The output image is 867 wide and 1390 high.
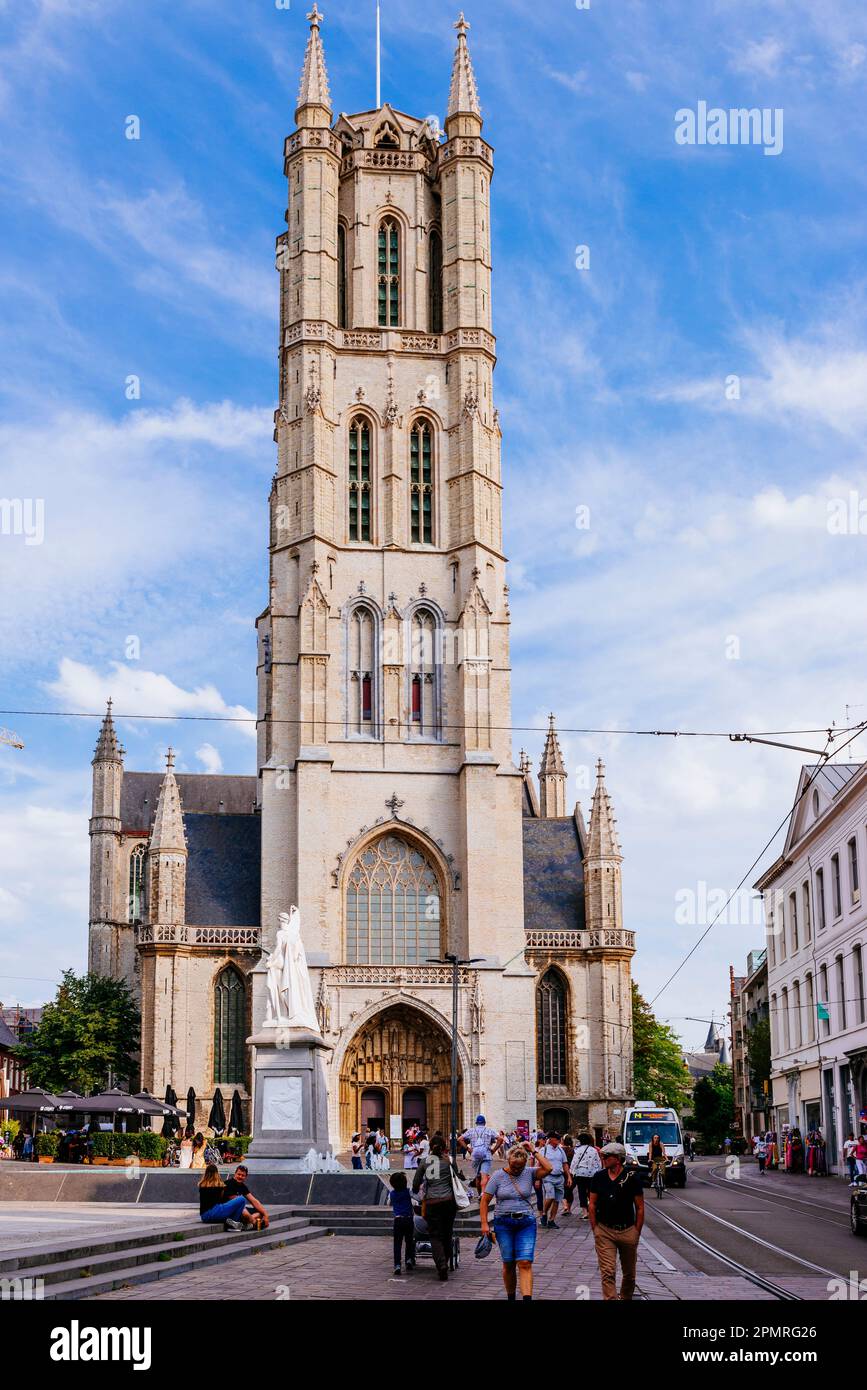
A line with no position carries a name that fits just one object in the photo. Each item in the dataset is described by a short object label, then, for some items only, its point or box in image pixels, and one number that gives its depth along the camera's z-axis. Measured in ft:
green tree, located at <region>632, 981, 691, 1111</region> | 244.83
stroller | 54.34
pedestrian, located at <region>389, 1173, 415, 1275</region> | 53.01
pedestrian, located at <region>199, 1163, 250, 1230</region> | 59.93
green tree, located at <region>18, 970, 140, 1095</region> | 203.00
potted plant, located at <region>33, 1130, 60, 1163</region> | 134.00
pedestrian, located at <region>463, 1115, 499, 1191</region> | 78.18
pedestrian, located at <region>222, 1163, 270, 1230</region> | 61.67
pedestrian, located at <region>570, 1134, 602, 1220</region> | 70.38
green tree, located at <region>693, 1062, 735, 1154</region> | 276.00
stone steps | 41.47
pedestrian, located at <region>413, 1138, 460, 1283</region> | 50.49
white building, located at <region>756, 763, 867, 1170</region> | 131.03
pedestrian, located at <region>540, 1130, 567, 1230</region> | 78.54
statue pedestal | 81.56
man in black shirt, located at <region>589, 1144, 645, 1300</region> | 39.17
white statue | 84.17
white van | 122.42
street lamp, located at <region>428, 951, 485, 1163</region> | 117.68
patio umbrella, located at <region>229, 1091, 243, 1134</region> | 169.48
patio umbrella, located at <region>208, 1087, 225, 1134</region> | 161.68
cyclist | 109.43
